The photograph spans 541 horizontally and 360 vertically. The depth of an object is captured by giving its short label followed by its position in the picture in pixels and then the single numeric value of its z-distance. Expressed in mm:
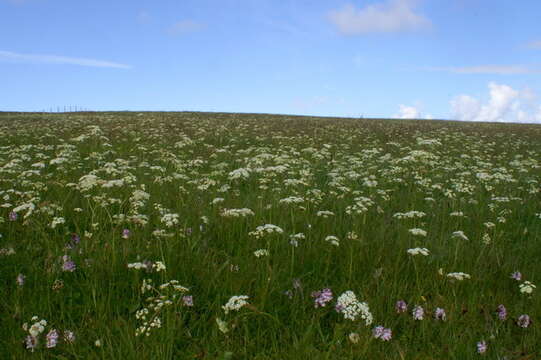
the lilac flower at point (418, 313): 3289
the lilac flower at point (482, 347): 2974
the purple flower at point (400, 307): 3426
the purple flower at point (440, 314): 3369
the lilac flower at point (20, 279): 3555
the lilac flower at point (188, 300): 3295
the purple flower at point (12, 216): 5020
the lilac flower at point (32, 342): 2828
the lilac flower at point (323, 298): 3338
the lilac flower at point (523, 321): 3386
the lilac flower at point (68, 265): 3680
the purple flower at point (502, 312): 3492
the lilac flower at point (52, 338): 2815
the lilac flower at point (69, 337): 2891
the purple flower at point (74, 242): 4335
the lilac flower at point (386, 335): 3000
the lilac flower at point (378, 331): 3037
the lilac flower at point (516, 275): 4161
